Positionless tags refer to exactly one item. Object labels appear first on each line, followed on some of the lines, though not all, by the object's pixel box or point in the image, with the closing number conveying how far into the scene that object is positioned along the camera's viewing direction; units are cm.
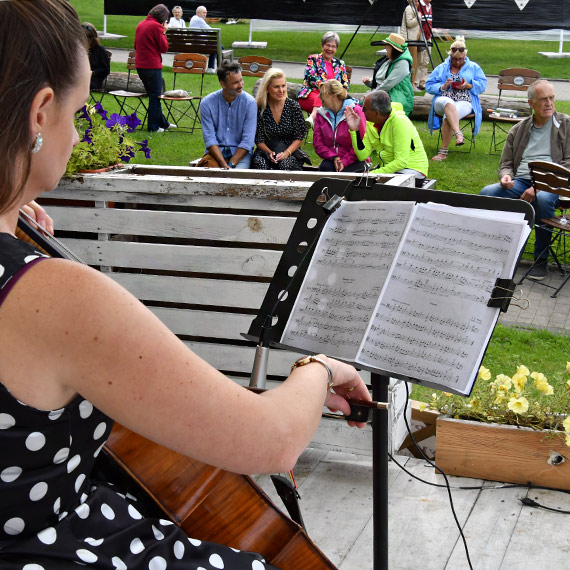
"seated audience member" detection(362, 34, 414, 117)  1109
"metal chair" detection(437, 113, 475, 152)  1134
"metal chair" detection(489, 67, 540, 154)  1258
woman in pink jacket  834
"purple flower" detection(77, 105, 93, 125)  390
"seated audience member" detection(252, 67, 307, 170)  838
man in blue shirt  828
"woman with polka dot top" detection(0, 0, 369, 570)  108
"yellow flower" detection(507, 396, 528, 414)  325
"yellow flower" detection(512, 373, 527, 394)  338
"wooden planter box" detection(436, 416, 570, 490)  328
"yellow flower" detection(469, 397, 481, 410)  339
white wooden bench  342
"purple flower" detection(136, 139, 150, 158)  433
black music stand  210
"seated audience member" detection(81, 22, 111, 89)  1314
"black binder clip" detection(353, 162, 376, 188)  212
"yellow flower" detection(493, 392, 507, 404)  335
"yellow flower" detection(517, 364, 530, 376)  337
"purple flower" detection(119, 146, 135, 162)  398
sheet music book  192
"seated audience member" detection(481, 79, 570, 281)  758
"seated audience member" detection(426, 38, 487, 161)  1100
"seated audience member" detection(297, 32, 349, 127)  1177
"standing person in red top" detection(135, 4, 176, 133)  1256
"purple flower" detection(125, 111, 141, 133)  414
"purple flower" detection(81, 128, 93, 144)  375
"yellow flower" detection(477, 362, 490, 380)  336
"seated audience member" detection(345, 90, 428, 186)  789
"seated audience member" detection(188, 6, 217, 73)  1816
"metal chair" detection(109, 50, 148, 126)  1253
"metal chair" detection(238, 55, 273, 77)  1414
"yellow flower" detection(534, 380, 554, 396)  333
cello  153
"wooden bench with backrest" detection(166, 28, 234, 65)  1638
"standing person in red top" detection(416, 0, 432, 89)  1535
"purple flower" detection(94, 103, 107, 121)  399
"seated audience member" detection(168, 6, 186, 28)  1836
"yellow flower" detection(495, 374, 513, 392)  339
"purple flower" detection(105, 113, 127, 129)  396
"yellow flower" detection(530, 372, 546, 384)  335
